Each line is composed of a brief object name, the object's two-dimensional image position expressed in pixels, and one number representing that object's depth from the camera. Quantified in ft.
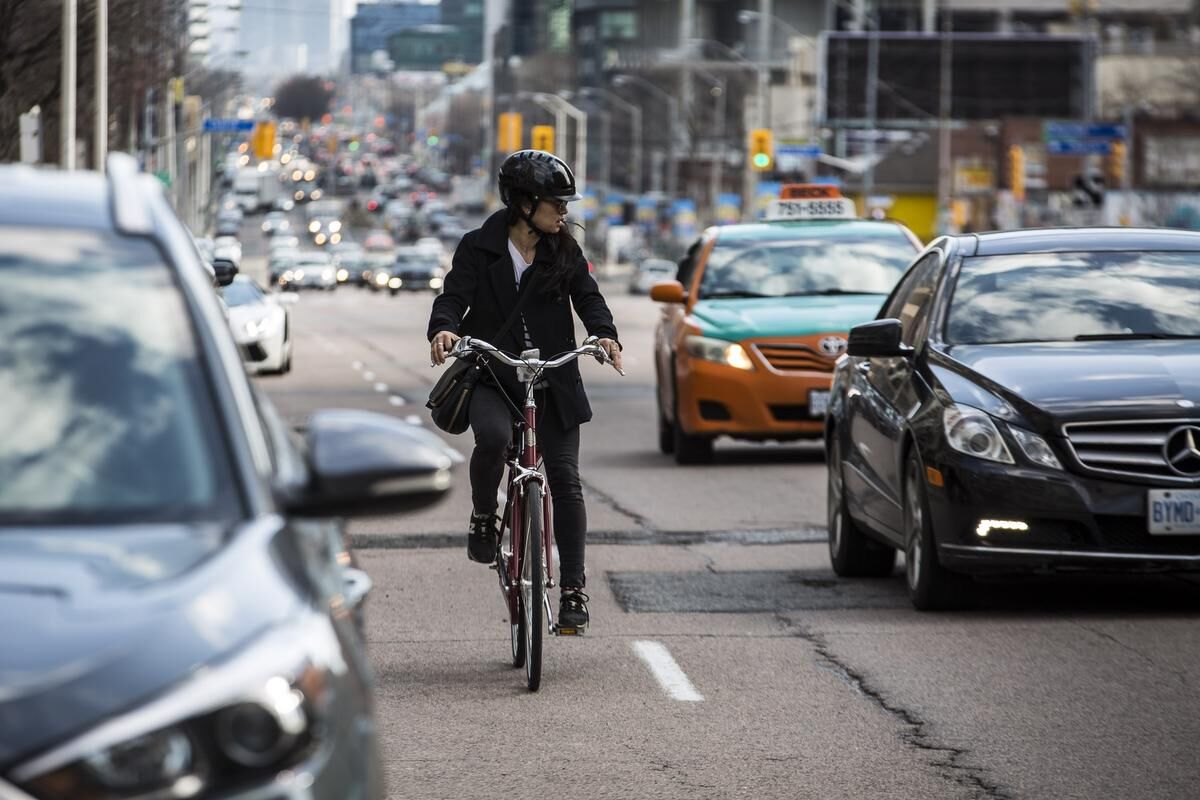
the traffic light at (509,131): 321.93
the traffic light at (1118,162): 297.33
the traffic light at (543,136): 262.45
